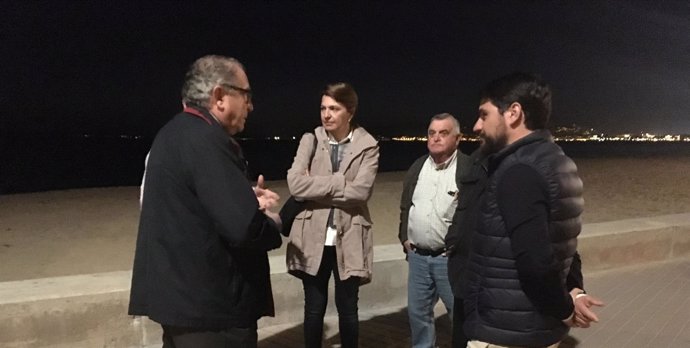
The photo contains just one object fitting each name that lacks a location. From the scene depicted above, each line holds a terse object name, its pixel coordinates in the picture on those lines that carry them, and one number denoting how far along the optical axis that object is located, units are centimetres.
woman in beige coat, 369
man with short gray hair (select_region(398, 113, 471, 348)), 390
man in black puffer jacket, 218
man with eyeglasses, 224
